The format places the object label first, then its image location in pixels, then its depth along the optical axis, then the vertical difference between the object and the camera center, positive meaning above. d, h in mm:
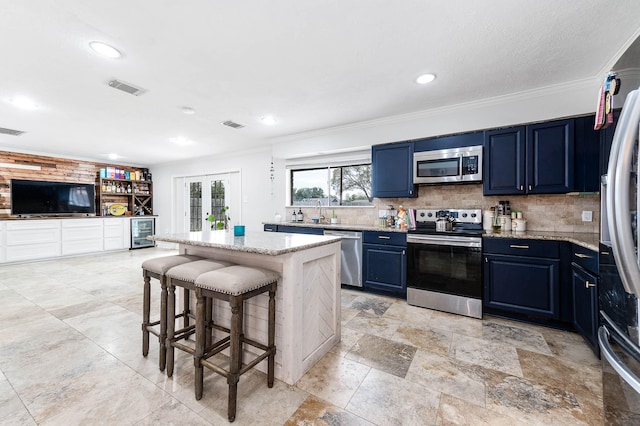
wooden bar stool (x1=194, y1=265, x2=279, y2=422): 1584 -578
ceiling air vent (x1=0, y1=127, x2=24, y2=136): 4359 +1279
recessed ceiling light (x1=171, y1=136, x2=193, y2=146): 4922 +1304
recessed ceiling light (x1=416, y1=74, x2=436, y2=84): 2602 +1279
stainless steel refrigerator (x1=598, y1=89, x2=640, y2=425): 938 -239
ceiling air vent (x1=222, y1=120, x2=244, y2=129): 4016 +1298
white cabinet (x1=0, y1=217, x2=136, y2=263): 5352 -545
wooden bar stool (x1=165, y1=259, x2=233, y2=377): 1828 -468
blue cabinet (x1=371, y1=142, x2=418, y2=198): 3635 +567
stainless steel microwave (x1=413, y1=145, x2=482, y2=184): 3219 +572
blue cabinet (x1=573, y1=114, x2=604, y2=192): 2664 +547
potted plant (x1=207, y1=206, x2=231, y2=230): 5996 -136
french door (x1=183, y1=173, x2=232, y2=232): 6363 +319
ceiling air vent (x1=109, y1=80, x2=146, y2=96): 2734 +1271
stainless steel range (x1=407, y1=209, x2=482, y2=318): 2951 -584
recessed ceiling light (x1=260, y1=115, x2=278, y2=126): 3779 +1288
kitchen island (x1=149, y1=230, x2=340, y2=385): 1855 -583
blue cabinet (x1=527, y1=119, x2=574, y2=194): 2775 +571
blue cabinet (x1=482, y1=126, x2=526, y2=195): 2990 +564
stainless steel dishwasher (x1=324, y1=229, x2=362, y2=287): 3768 -619
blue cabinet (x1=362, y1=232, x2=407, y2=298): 3436 -647
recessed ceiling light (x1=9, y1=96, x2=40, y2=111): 3141 +1270
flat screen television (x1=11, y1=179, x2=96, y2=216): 5660 +301
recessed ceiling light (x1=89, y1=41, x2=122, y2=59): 2098 +1261
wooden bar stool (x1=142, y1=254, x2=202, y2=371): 1984 -564
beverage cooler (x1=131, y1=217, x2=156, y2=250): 7207 -492
